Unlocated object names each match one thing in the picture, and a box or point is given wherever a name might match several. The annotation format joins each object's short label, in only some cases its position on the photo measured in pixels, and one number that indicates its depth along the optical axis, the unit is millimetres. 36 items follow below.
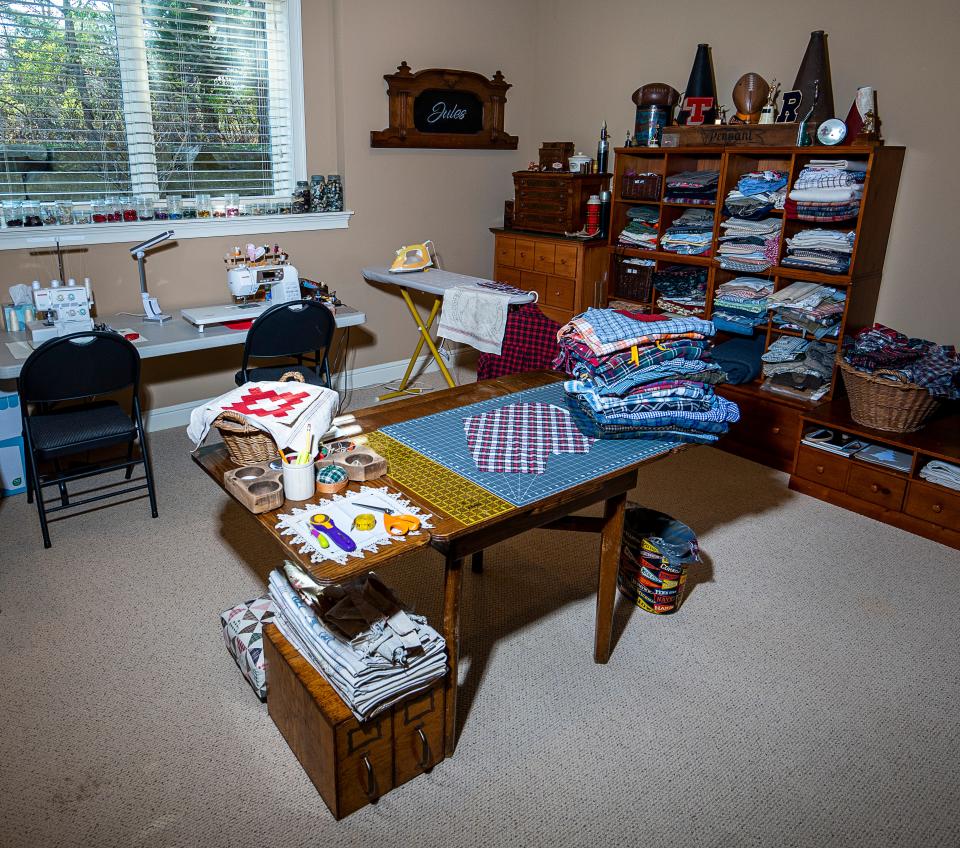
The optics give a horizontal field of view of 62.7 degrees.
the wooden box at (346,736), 1784
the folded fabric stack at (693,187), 4012
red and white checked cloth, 2012
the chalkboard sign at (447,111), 4672
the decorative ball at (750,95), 3801
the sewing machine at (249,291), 3740
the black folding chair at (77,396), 2902
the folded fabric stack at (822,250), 3549
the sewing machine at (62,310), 3340
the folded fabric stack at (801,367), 3781
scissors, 1682
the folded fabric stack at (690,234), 4078
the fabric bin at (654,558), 2611
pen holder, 1778
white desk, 3350
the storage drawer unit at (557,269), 4602
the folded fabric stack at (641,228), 4355
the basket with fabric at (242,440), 1878
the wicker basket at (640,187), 4223
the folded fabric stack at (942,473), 3098
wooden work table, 1637
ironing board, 4261
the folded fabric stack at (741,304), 3912
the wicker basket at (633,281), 4422
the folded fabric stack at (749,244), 3824
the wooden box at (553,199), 4613
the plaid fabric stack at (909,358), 3244
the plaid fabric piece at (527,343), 3402
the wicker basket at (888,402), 3227
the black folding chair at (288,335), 3475
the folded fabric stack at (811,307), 3639
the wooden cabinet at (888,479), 3154
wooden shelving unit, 3533
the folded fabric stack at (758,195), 3789
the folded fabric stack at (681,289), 4211
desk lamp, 3764
